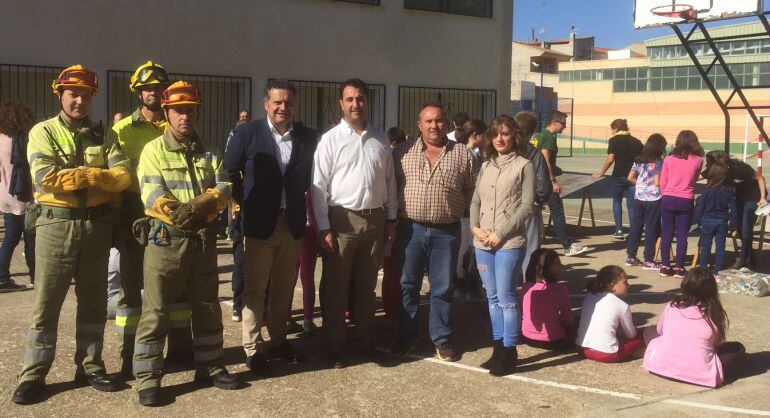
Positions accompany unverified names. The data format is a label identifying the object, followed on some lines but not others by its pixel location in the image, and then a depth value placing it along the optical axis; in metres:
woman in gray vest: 5.65
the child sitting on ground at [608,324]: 6.00
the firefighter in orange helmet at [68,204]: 4.74
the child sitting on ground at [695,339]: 5.52
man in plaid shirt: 5.82
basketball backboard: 12.43
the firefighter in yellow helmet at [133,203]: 5.26
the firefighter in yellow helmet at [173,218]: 4.82
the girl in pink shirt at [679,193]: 9.23
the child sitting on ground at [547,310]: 6.30
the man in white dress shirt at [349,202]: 5.59
